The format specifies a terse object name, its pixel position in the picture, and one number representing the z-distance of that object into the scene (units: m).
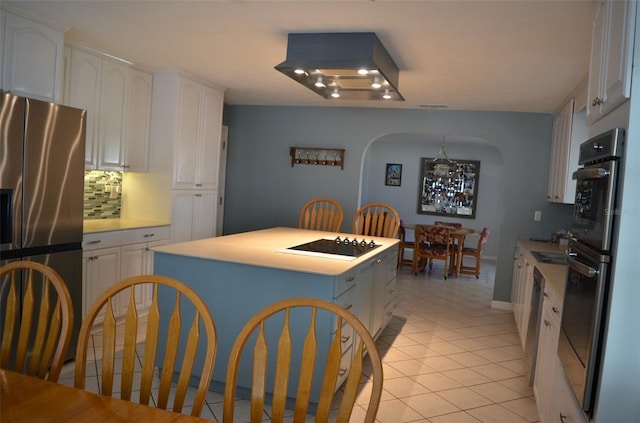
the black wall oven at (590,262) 1.56
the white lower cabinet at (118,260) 3.70
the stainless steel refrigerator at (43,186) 2.76
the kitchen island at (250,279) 2.67
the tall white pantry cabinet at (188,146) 4.68
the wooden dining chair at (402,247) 7.71
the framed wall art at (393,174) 9.66
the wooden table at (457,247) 7.30
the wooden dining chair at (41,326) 1.45
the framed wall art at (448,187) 9.37
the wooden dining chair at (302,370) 1.21
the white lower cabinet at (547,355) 2.44
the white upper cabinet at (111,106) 3.89
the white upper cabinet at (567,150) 4.09
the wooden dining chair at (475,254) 7.30
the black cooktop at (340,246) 3.25
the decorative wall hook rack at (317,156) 6.00
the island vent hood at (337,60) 2.98
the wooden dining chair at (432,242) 7.30
